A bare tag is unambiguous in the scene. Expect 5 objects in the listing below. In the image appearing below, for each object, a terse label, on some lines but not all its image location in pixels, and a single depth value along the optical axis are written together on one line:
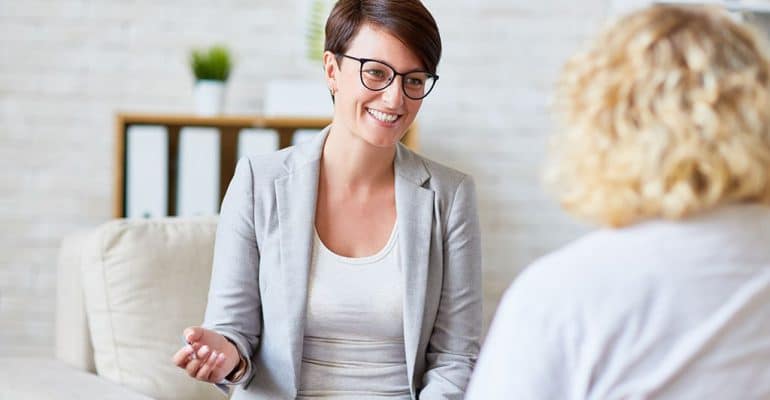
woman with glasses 3.01
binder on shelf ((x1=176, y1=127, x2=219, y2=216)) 5.36
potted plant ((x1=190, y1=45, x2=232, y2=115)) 5.47
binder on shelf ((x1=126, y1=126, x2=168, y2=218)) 5.35
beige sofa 3.45
